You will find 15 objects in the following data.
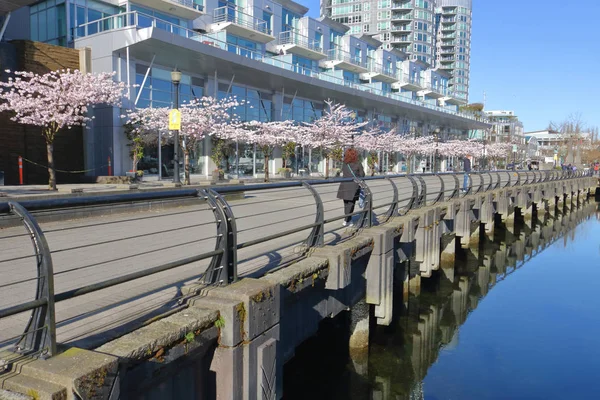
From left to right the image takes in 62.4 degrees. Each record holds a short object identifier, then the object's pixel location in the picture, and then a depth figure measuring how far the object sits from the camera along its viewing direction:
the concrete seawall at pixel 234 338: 3.08
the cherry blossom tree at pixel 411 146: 55.50
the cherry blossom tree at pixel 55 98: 20.50
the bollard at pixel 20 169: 23.50
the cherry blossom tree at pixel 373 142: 47.75
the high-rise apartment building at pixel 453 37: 136.50
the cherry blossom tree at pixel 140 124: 27.30
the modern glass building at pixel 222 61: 28.00
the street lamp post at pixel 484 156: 74.64
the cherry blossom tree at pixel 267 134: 33.44
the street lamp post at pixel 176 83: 19.40
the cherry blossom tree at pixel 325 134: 38.22
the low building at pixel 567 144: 85.49
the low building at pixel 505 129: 105.50
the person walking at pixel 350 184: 10.36
